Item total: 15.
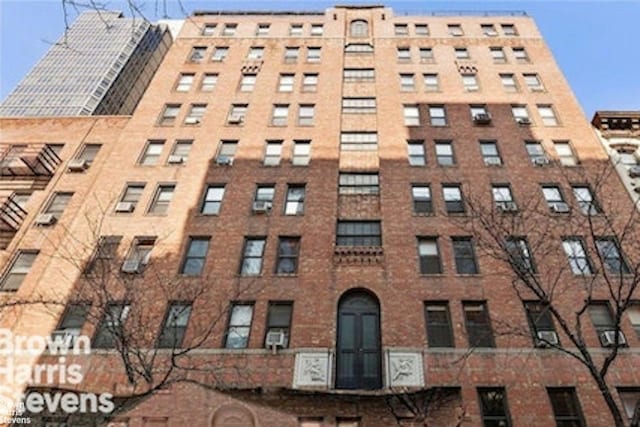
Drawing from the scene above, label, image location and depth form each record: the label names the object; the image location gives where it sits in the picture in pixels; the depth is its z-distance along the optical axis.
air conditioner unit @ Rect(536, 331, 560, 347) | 17.23
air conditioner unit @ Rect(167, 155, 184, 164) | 24.19
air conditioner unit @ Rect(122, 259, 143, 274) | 19.52
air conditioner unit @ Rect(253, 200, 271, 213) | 21.67
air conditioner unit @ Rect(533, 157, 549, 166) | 23.56
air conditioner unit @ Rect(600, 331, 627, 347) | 16.92
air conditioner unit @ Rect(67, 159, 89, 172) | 24.25
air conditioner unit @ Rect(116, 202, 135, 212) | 21.92
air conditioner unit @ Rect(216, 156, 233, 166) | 23.95
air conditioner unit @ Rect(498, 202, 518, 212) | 21.19
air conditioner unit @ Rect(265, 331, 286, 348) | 17.17
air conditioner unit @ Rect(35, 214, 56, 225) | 21.66
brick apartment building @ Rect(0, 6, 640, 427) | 16.12
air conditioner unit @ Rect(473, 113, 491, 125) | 25.73
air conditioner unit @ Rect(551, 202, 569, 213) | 21.39
